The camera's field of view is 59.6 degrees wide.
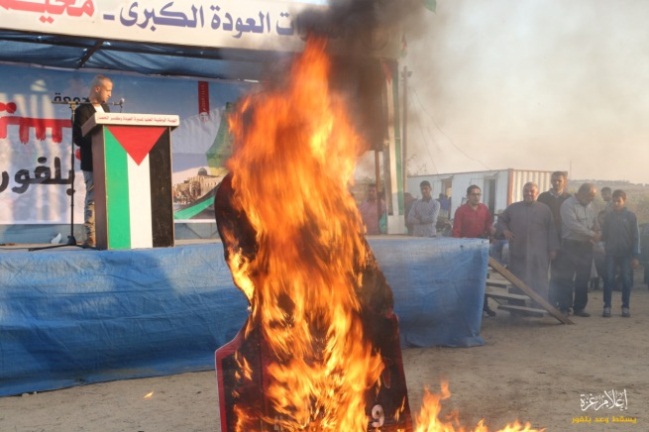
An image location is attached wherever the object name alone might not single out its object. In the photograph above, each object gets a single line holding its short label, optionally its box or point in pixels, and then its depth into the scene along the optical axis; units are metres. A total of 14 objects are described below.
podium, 5.17
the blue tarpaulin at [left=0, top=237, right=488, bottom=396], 5.02
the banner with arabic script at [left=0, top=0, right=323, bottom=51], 6.56
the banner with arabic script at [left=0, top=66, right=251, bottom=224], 7.85
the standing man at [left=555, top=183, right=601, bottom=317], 8.48
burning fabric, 2.69
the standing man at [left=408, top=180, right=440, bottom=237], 9.16
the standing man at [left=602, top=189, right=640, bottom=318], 8.80
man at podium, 5.77
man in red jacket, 8.70
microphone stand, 5.75
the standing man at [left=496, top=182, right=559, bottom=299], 8.30
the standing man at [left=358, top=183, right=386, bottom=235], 8.56
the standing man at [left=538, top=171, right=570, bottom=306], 8.88
